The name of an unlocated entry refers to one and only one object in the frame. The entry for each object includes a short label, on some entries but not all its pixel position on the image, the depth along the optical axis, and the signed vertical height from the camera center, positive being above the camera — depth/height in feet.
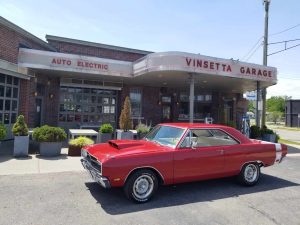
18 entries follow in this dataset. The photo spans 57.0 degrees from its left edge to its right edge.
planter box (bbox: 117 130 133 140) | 40.31 -2.74
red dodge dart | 18.15 -2.93
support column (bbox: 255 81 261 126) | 54.80 +4.42
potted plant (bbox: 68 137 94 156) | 33.78 -3.72
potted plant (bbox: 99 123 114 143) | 40.76 -2.71
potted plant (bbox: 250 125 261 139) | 54.65 -2.36
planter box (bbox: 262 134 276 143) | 53.54 -3.26
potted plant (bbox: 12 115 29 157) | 31.35 -2.82
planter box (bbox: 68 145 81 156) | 33.76 -4.32
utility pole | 63.87 +17.05
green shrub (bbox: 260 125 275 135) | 54.95 -2.14
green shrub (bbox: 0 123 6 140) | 31.00 -2.18
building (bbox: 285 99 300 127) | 155.53 +4.60
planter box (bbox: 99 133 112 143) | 40.75 -3.16
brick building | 42.55 +7.30
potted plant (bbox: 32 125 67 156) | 32.37 -2.91
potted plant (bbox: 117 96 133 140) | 40.37 -1.14
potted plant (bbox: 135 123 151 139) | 42.62 -2.20
